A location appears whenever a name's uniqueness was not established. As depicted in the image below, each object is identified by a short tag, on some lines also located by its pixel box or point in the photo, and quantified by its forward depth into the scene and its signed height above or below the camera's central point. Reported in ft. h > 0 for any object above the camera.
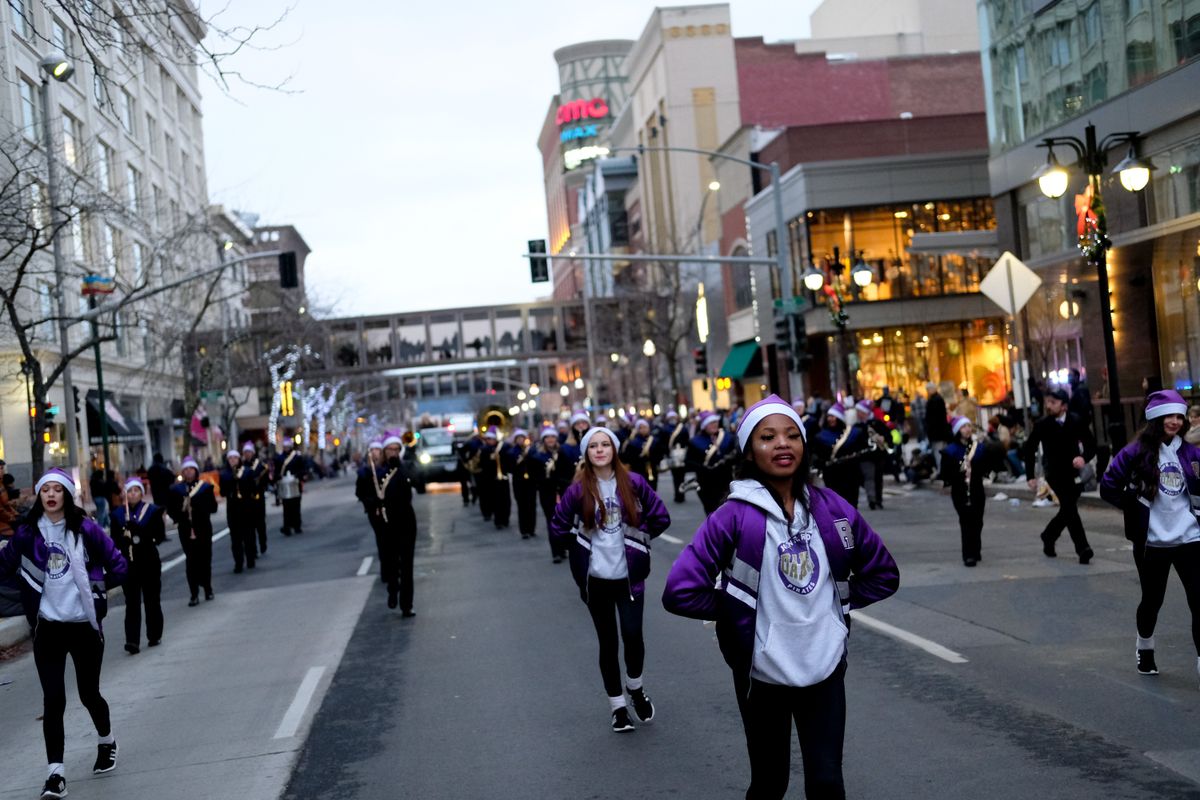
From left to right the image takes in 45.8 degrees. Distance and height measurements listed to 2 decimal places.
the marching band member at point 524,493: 79.25 -4.52
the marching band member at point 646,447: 90.37 -2.85
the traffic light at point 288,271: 104.37 +11.96
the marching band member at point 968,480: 48.85 -3.60
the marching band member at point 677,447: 89.61 -2.96
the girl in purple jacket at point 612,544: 28.32 -2.81
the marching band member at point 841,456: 61.62 -3.06
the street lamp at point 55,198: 60.13 +14.53
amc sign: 430.20 +90.32
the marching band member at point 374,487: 48.67 -2.10
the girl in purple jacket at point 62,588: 27.30 -2.66
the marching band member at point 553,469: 63.00 -2.69
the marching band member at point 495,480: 87.30 -4.08
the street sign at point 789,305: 111.65 +6.77
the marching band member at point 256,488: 75.15 -2.88
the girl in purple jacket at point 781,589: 16.53 -2.33
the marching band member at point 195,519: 57.06 -3.17
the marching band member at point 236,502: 71.97 -3.34
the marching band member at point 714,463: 69.15 -3.22
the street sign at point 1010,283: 71.82 +4.50
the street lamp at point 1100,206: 64.54 +7.55
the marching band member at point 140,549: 46.83 -3.45
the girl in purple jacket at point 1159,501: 27.86 -2.82
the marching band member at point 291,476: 97.55 -2.99
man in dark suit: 46.62 -2.77
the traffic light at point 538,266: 112.88 +11.66
